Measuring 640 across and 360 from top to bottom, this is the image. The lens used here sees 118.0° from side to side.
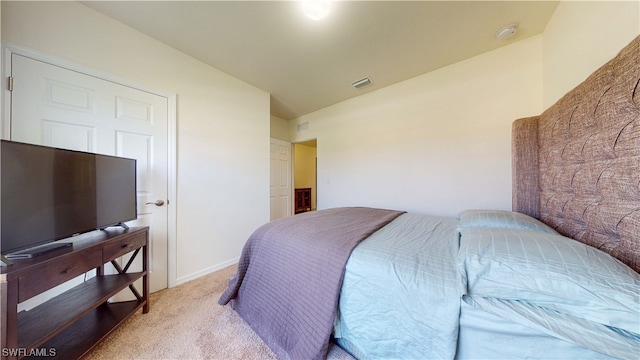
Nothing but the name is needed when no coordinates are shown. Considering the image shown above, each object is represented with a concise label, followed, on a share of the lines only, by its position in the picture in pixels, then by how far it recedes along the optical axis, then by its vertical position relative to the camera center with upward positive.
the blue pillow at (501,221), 1.23 -0.29
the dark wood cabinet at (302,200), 5.46 -0.58
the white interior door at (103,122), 1.38 +0.49
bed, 0.68 -0.42
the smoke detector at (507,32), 1.80 +1.42
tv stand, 0.84 -0.74
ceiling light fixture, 1.51 +1.38
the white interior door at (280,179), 4.02 +0.03
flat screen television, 0.94 -0.07
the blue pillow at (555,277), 0.63 -0.36
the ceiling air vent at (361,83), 2.74 +1.42
